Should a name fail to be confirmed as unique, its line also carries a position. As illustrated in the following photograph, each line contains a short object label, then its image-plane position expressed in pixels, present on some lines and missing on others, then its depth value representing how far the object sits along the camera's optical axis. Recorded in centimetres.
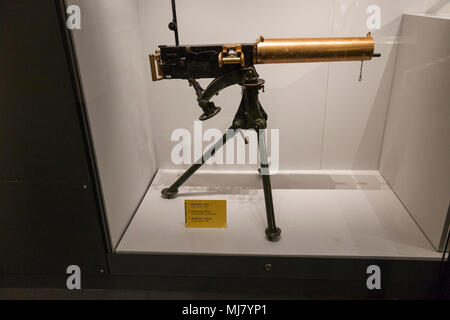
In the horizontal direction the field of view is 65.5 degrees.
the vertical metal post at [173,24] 118
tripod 127
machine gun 119
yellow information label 132
